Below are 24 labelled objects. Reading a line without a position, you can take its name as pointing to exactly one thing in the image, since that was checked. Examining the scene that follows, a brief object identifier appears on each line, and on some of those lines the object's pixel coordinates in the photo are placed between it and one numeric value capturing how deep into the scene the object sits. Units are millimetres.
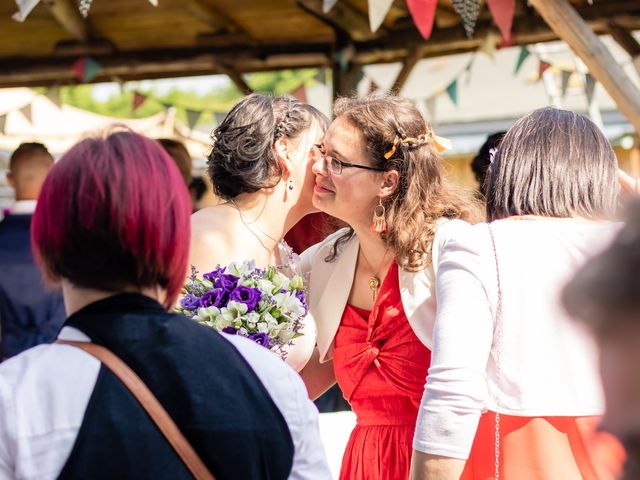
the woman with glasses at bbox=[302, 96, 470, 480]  2588
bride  2723
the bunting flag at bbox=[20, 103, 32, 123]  8241
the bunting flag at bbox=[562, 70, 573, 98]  7270
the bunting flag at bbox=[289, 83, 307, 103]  7219
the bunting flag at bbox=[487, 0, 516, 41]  4383
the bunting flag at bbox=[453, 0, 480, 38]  4227
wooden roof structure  6184
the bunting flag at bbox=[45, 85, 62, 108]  7578
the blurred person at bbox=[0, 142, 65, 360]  4668
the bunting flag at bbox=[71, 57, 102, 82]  7133
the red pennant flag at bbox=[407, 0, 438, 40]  4059
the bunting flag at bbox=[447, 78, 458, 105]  7113
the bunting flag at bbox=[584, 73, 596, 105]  6012
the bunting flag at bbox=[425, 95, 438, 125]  7921
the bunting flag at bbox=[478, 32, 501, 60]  6195
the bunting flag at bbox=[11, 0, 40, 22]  3496
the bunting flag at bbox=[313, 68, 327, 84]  6872
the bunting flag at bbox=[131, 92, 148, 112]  8539
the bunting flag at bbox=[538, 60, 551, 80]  6964
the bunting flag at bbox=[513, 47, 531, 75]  6594
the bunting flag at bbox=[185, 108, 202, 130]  8443
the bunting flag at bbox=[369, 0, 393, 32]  3836
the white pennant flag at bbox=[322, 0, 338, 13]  3760
